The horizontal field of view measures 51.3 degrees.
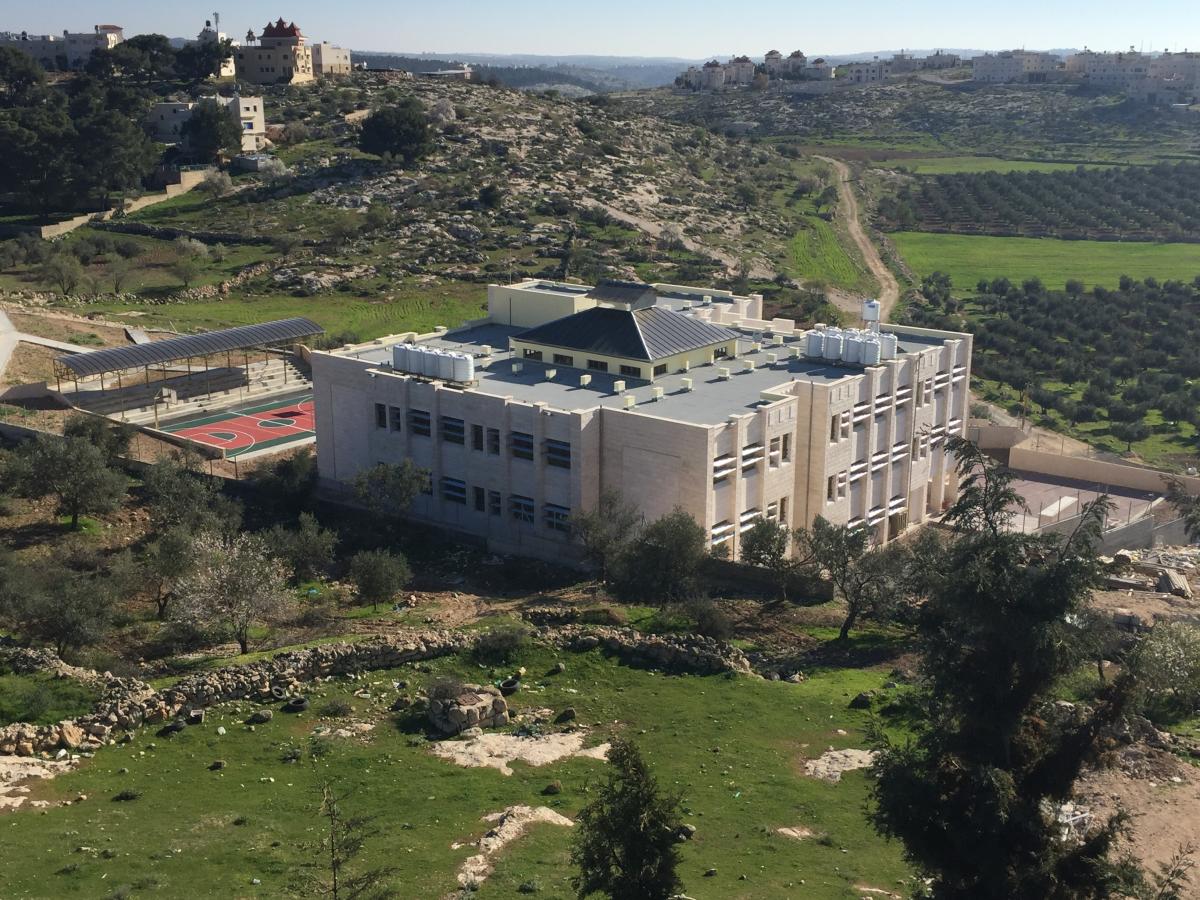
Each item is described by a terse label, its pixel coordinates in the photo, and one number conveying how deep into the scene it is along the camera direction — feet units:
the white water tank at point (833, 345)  176.12
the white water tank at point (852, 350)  174.50
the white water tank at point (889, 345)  179.52
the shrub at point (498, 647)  113.39
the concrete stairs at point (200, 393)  205.98
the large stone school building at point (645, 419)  151.43
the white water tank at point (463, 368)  165.56
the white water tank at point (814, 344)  177.78
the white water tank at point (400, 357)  169.89
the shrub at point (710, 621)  121.90
